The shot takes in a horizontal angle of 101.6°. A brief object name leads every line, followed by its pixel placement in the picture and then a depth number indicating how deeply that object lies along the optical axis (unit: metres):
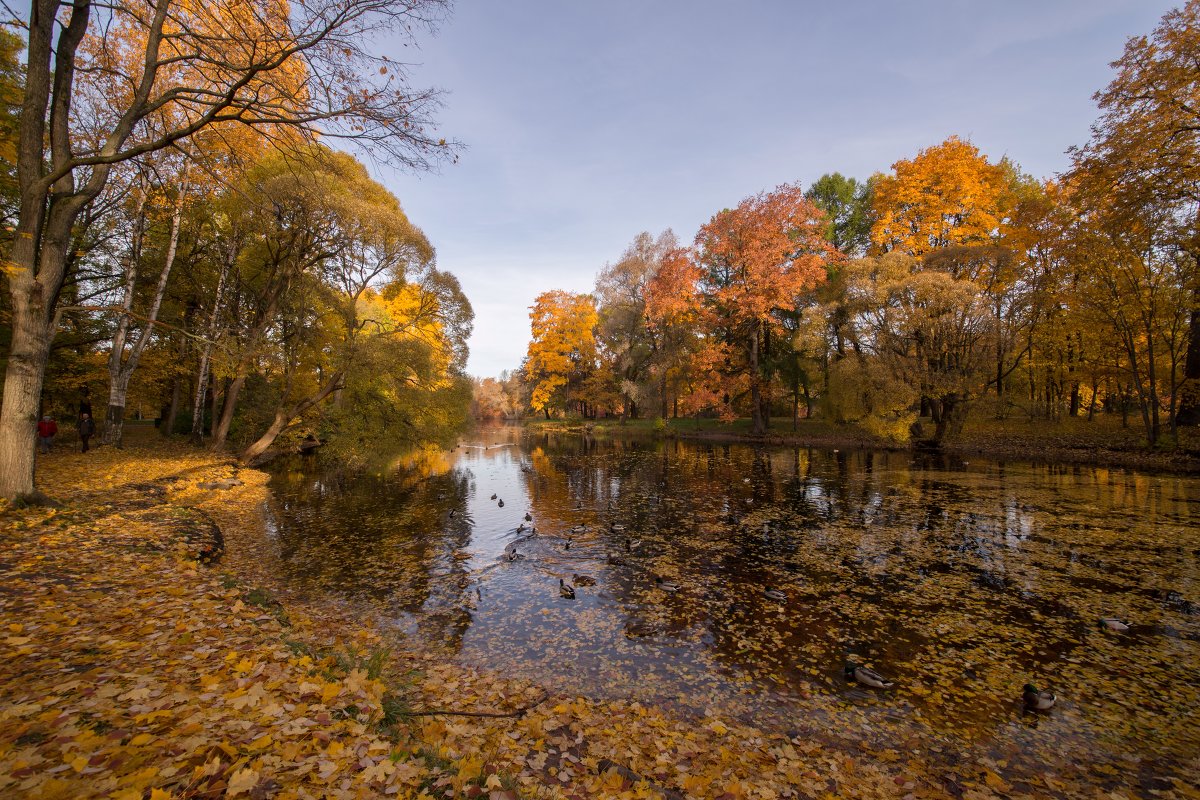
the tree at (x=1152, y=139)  14.84
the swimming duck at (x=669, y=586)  8.51
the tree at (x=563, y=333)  52.47
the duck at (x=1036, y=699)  5.11
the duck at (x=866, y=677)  5.60
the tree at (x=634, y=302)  42.88
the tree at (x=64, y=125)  7.57
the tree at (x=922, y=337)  24.59
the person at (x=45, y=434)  17.59
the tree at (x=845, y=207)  42.34
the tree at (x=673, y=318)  35.12
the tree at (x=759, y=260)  31.69
